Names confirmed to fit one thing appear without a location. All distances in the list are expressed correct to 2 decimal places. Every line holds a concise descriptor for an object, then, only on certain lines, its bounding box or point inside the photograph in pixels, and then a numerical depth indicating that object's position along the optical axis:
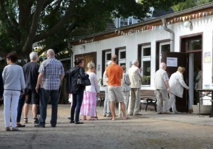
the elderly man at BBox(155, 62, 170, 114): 15.67
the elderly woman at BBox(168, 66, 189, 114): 16.06
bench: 17.67
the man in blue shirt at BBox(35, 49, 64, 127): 11.03
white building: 15.81
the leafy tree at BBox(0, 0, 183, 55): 21.19
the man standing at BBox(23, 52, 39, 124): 11.49
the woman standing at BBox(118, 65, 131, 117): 14.59
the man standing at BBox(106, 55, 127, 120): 13.37
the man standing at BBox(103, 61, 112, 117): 14.34
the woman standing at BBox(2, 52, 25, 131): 10.24
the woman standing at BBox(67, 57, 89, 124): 12.16
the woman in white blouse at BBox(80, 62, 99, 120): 13.52
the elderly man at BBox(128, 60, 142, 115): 14.95
